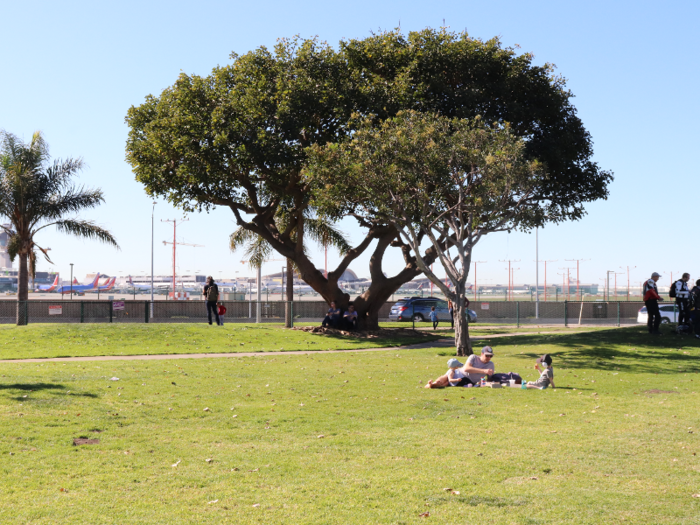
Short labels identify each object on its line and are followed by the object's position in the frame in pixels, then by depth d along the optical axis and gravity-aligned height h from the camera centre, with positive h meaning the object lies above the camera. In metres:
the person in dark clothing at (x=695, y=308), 20.66 -0.48
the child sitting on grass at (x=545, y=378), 12.45 -1.57
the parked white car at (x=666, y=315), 33.75 -1.12
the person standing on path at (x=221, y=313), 26.92 -0.97
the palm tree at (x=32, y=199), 27.75 +3.59
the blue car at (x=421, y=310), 39.25 -1.15
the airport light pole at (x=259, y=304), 38.56 -0.92
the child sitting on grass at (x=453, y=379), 12.50 -1.62
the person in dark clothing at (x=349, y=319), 26.17 -1.12
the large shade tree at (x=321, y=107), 22.55 +6.08
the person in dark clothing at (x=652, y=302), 19.73 -0.31
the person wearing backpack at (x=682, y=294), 20.44 -0.05
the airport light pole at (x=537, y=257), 52.34 +2.59
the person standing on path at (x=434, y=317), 30.50 -1.19
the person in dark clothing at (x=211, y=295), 25.36 -0.25
